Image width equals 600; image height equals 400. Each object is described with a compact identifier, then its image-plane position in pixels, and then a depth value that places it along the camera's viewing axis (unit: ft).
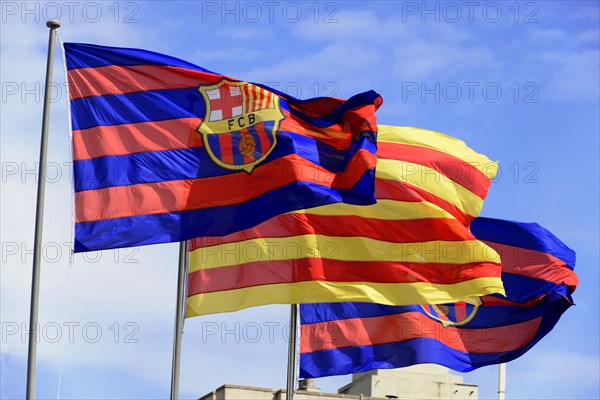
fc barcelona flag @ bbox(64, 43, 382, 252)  87.81
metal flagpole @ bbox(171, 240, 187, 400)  86.43
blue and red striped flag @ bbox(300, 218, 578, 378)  114.73
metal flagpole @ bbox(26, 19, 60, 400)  78.59
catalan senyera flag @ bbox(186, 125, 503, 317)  99.71
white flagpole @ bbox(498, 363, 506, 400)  181.27
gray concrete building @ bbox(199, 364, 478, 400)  224.94
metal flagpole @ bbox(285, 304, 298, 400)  106.22
